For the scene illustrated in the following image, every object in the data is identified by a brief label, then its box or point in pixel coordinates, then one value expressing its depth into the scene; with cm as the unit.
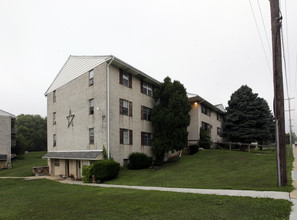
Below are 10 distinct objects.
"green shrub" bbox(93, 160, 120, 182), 1535
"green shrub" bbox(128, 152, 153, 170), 1864
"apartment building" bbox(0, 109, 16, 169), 3372
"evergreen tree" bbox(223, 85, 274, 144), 2828
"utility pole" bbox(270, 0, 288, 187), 814
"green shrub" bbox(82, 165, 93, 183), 1617
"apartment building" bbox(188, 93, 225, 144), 2659
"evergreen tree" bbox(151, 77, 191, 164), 2023
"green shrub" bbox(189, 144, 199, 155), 2448
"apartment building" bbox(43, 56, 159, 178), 1797
